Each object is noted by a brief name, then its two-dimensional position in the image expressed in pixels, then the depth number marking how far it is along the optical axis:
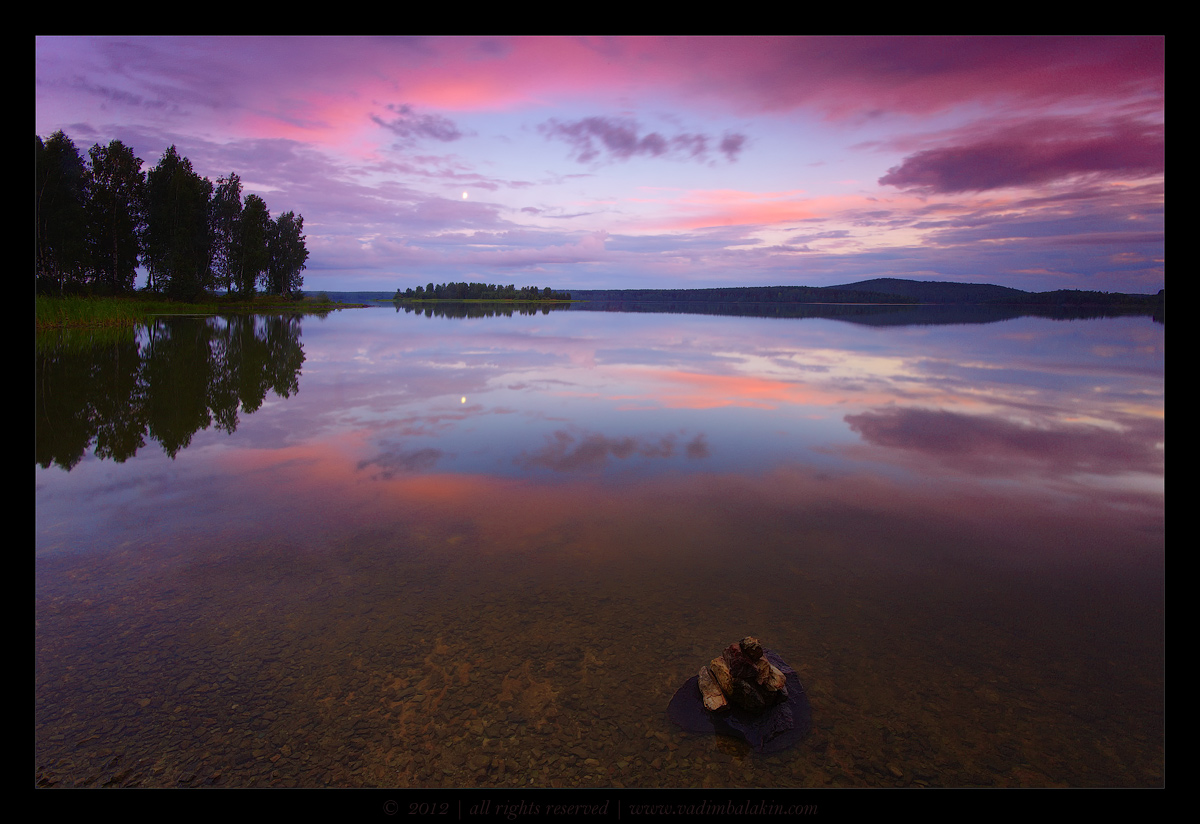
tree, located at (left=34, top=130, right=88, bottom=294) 57.22
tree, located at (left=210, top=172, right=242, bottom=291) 87.31
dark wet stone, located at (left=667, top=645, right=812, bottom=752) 5.05
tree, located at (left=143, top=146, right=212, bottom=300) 75.25
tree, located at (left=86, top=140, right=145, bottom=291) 67.00
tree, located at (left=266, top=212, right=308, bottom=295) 110.31
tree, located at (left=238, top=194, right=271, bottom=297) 88.75
